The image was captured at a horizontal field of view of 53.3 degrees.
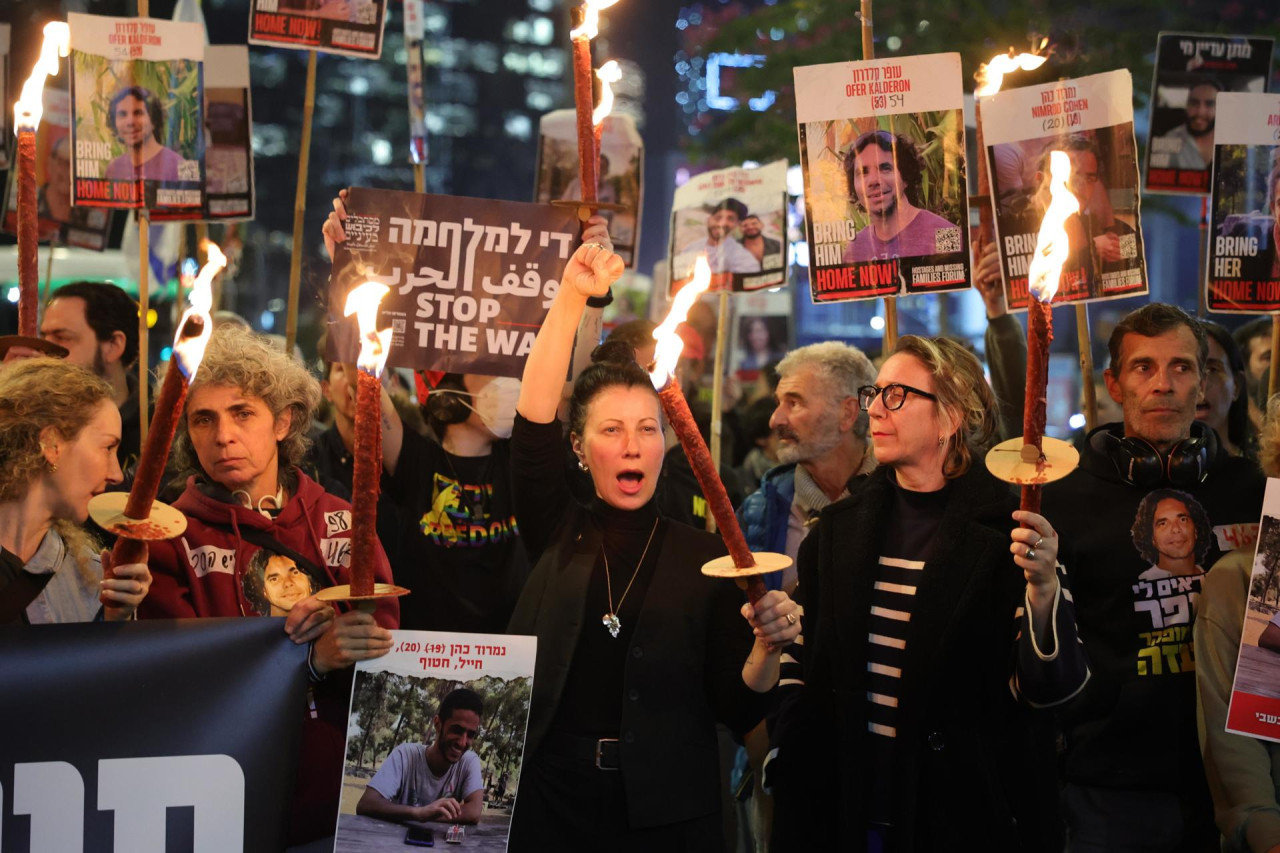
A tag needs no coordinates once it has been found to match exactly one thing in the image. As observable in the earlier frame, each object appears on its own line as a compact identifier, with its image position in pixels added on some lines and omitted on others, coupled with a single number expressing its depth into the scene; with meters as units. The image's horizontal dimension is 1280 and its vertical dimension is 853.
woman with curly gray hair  3.07
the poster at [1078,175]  4.23
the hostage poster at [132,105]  4.74
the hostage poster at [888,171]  4.31
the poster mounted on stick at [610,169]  6.12
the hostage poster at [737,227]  5.91
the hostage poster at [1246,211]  4.43
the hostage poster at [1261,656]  3.08
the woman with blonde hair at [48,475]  2.94
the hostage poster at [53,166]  6.22
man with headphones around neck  3.53
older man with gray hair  4.88
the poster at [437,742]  2.68
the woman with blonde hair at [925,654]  3.02
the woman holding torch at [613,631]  3.09
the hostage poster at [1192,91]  5.49
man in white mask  4.54
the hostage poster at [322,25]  5.52
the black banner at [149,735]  2.70
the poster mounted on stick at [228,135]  5.68
